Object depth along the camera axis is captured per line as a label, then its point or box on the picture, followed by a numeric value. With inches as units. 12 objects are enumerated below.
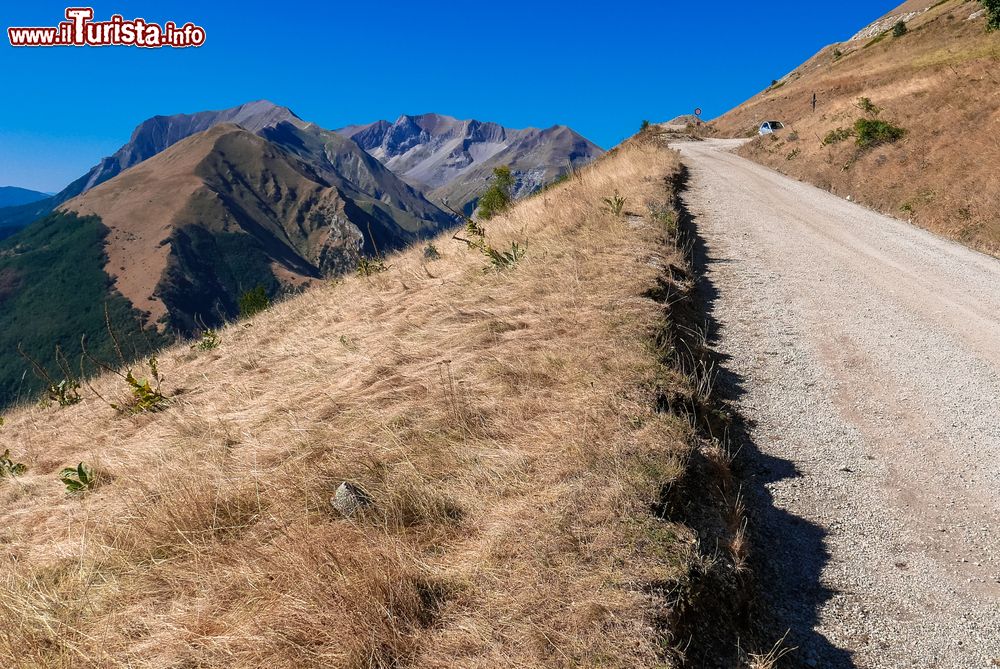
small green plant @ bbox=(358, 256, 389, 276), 539.2
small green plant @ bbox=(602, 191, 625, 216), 480.3
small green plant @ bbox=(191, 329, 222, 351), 458.9
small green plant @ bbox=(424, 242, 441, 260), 528.7
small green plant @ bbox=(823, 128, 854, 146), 968.3
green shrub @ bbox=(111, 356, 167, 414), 293.9
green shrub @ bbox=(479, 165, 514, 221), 846.6
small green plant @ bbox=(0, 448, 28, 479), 267.0
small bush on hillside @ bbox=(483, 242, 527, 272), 391.3
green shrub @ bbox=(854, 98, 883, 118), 994.5
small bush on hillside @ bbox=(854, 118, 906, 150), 847.7
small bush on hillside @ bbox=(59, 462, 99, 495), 203.5
